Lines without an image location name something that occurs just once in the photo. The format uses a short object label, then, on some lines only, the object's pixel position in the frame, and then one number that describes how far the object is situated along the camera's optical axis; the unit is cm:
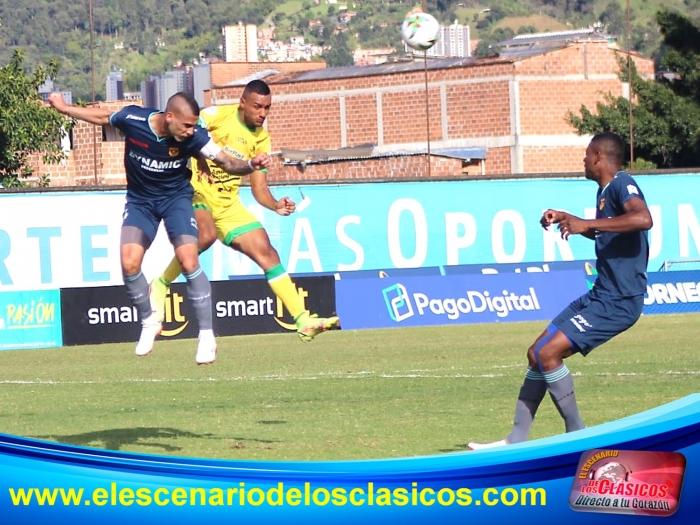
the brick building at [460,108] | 6594
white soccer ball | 3388
